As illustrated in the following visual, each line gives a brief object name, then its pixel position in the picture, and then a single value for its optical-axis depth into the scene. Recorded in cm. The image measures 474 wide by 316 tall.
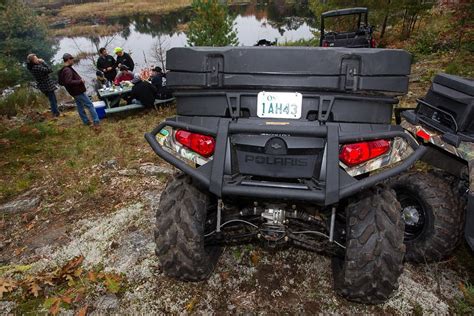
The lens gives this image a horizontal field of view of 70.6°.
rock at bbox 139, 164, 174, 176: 514
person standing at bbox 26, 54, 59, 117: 864
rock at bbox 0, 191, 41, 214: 445
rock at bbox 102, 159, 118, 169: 554
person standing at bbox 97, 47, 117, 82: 1047
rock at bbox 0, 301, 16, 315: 285
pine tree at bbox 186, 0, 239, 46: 1345
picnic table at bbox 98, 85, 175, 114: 833
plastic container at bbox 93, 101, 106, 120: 836
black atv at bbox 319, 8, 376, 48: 620
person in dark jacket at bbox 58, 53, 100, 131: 737
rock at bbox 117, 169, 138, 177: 521
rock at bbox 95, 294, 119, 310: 282
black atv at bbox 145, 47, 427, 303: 209
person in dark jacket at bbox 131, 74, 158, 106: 828
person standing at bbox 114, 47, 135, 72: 1052
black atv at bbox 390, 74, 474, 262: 276
